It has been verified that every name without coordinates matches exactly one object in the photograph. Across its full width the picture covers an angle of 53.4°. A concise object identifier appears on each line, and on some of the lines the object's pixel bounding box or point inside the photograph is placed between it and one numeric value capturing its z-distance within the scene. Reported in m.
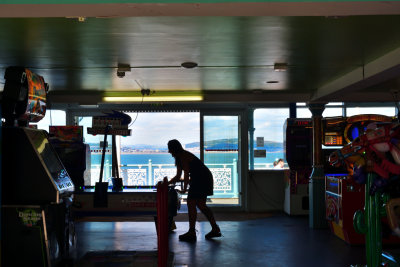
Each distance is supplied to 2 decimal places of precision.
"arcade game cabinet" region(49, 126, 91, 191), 7.98
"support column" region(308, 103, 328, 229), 6.78
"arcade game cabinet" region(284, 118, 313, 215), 7.85
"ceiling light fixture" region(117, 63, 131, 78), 5.10
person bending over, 5.98
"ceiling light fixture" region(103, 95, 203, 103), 7.53
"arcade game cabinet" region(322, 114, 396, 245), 5.73
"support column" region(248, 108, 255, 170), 8.89
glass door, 8.74
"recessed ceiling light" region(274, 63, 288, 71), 4.98
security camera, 5.27
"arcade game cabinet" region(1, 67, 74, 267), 3.93
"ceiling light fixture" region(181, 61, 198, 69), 4.93
